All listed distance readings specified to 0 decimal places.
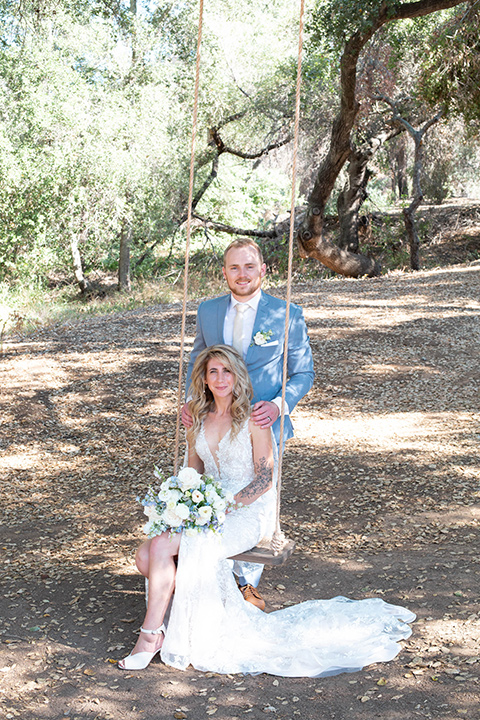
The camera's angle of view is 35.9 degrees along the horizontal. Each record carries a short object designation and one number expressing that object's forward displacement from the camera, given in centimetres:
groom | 334
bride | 307
